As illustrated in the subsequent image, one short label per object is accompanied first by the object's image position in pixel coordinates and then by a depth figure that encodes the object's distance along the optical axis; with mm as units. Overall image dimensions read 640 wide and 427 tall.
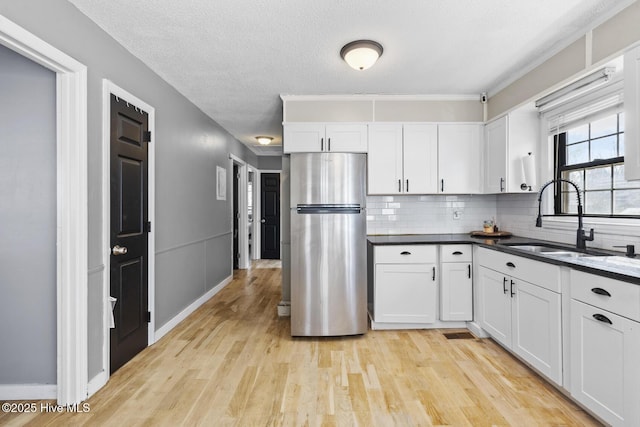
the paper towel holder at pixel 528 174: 2992
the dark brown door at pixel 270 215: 7434
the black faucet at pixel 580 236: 2312
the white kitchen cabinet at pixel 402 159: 3420
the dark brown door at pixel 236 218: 6262
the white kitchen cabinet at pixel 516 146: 3047
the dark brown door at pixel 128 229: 2359
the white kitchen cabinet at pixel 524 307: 2029
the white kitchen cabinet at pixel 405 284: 3109
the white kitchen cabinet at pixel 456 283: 3109
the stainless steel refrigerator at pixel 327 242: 2969
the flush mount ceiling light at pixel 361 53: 2359
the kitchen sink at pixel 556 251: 2263
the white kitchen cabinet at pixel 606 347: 1511
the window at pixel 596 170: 2369
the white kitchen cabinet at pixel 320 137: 3365
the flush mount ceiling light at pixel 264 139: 5418
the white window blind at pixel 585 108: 2312
